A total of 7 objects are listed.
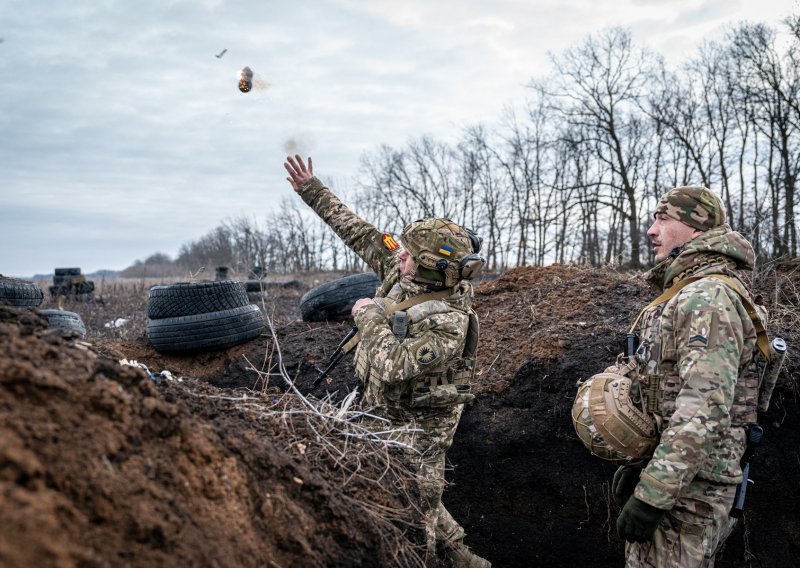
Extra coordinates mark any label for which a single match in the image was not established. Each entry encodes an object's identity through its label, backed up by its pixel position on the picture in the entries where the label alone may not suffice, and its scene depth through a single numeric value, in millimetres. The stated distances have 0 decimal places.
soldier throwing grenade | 3311
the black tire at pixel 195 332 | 7473
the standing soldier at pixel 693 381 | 2504
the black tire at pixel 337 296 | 8672
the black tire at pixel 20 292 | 6807
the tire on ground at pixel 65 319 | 7863
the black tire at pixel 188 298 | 7422
